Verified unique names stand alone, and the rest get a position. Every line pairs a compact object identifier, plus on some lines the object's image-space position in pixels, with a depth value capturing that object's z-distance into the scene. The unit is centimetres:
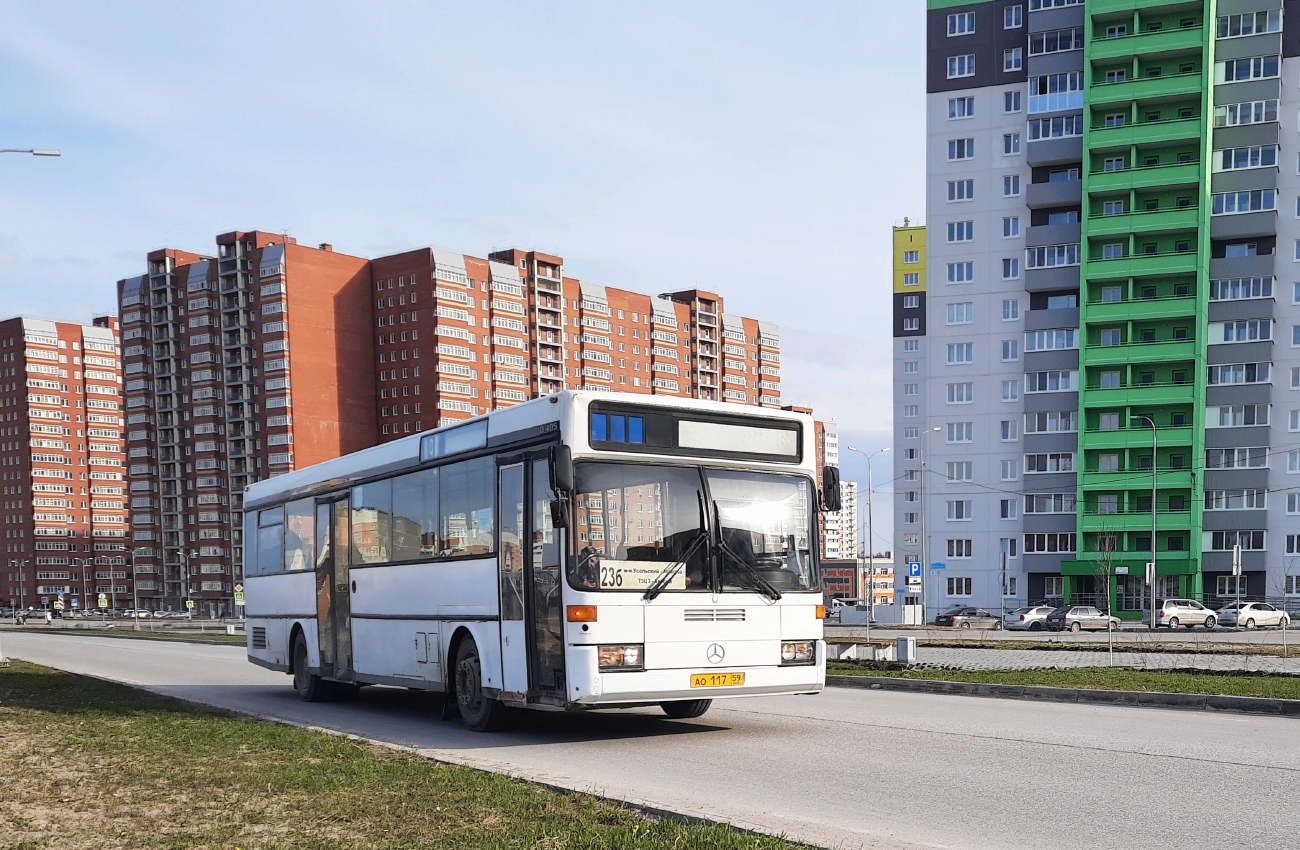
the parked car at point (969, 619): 6739
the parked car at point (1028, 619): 5866
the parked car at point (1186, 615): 6078
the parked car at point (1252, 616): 5997
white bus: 1212
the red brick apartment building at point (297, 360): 13275
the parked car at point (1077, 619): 5759
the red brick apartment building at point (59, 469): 17088
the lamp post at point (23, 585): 16750
